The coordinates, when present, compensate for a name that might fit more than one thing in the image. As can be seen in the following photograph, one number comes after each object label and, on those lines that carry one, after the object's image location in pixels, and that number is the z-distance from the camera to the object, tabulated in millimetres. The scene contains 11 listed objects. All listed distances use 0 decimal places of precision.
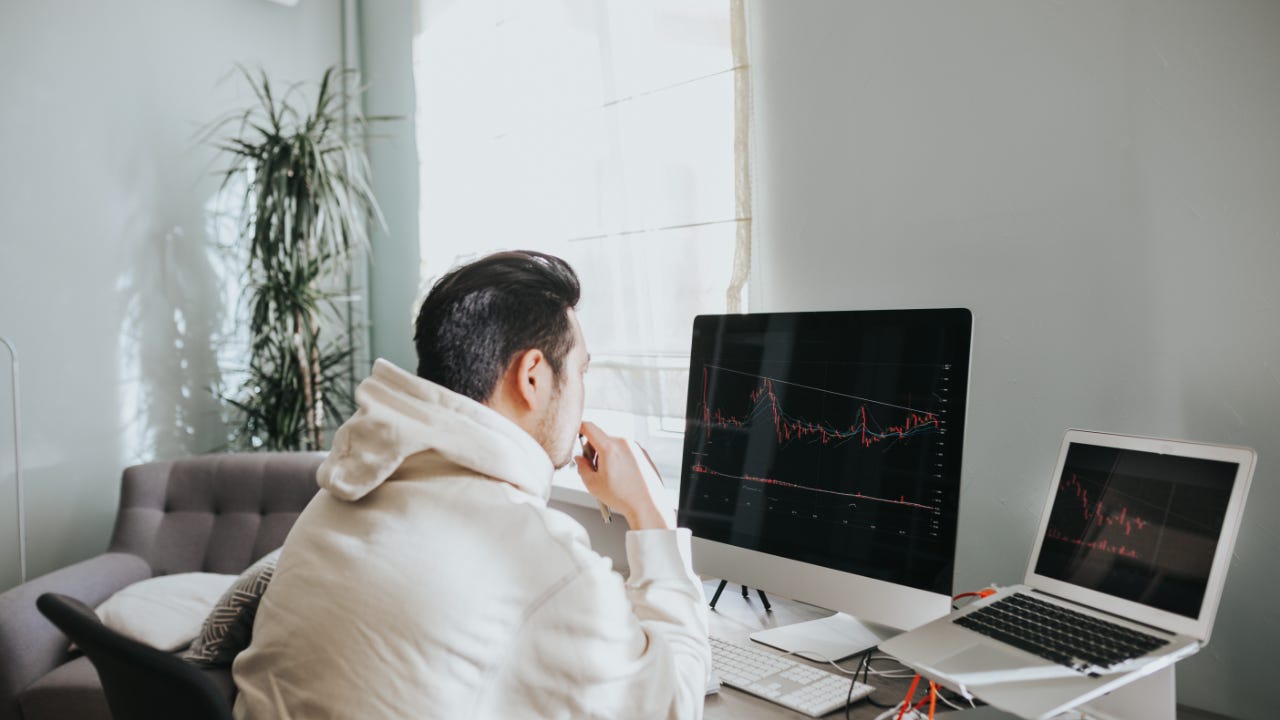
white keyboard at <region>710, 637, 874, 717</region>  1107
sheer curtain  1992
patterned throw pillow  1520
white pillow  1926
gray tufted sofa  2340
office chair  809
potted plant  2814
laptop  913
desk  1102
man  802
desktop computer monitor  1167
